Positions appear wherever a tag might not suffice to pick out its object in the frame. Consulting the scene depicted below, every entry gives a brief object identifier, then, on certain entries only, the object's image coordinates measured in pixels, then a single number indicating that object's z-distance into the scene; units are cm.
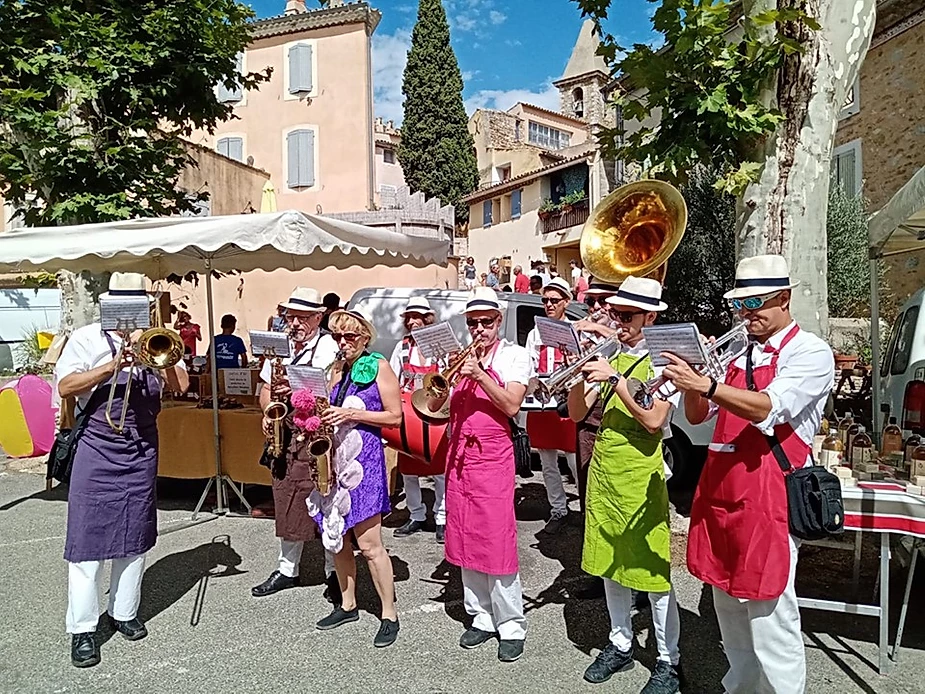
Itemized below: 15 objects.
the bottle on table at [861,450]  404
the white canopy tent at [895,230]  478
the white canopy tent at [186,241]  548
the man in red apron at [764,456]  266
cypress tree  3184
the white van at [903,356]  499
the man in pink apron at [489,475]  362
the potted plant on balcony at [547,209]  2869
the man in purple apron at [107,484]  373
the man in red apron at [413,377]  581
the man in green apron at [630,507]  325
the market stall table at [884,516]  335
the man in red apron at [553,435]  600
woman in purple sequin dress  381
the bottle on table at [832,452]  385
